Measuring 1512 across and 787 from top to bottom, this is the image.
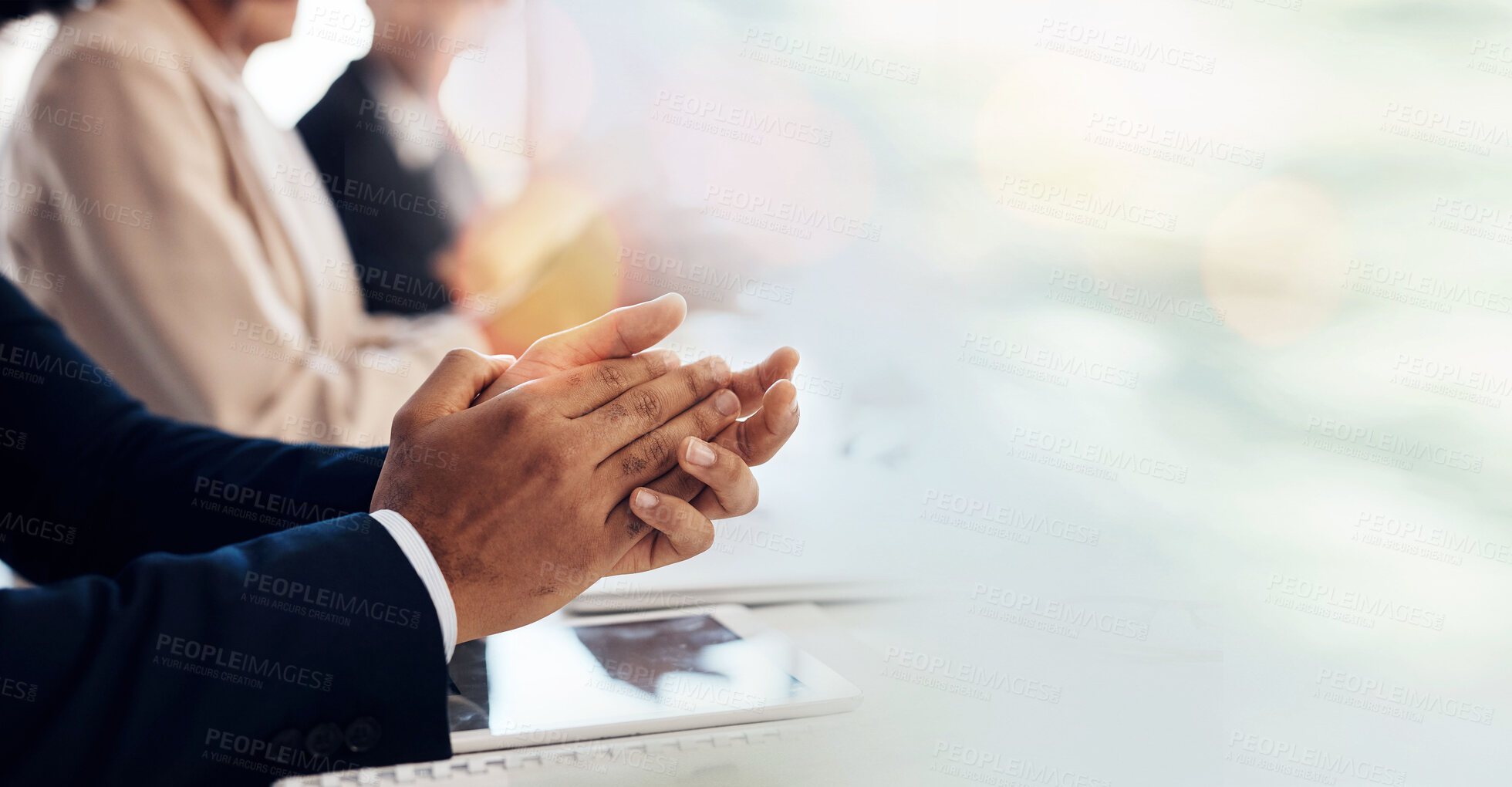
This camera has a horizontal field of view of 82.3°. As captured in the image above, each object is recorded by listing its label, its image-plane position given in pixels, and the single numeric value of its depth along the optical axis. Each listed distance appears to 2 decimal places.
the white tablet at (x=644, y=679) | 0.78
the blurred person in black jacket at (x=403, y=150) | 1.39
